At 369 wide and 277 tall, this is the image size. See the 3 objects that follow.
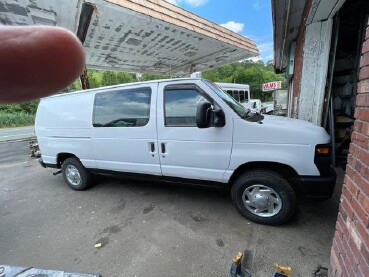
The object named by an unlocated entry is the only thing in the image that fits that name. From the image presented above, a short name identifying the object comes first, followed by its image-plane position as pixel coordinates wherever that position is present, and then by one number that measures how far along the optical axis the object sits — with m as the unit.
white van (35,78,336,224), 2.62
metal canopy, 3.80
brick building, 1.41
